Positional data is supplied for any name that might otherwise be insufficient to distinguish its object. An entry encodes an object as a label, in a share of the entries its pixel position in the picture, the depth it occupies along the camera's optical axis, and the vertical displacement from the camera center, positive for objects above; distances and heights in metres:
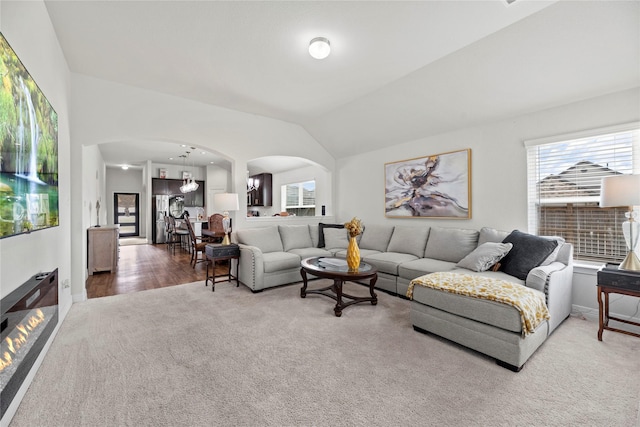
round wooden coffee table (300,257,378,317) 2.98 -0.69
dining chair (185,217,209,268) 5.54 -0.67
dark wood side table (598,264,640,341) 2.21 -0.62
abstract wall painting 3.98 +0.40
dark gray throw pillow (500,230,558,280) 2.71 -0.44
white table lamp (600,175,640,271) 2.34 +0.09
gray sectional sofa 2.09 -0.66
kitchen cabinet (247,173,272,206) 8.90 +0.73
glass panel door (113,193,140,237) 10.78 +0.07
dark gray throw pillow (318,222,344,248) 5.02 -0.32
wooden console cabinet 4.95 -0.62
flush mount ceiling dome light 2.64 +1.62
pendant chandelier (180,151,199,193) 8.18 +0.94
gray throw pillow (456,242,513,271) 2.92 -0.49
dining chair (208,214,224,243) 5.93 -0.29
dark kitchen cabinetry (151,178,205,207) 9.38 +0.85
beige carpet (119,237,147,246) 9.32 -0.94
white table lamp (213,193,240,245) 4.25 +0.15
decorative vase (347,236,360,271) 3.23 -0.53
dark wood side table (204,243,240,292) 3.93 -0.57
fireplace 1.39 -0.70
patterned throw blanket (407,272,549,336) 1.98 -0.65
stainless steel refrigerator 9.37 -0.19
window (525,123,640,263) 2.79 +0.28
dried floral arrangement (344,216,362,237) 3.35 -0.19
